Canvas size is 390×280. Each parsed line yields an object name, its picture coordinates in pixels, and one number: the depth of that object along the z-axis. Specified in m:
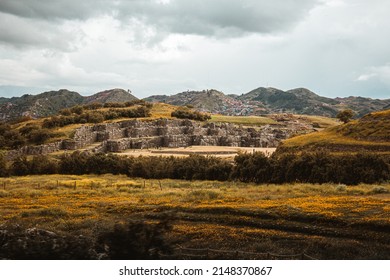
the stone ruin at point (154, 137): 100.25
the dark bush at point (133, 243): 18.84
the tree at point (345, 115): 106.06
